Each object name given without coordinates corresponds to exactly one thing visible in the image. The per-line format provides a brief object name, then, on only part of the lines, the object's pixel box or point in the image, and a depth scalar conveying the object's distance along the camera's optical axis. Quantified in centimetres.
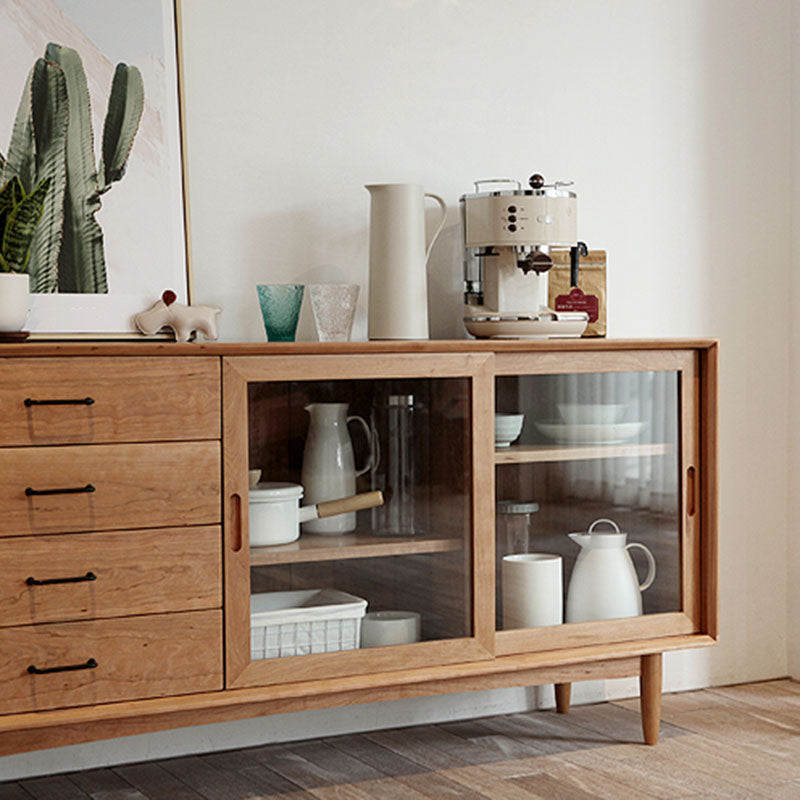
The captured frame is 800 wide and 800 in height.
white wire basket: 216
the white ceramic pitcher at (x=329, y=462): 221
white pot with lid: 216
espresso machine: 248
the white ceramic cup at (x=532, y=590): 237
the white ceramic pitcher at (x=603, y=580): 247
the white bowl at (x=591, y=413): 243
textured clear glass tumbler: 241
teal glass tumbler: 241
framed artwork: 230
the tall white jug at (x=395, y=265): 248
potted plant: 209
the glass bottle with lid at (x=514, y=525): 237
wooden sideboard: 199
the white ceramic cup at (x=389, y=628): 226
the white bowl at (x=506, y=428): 235
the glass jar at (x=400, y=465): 227
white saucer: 242
